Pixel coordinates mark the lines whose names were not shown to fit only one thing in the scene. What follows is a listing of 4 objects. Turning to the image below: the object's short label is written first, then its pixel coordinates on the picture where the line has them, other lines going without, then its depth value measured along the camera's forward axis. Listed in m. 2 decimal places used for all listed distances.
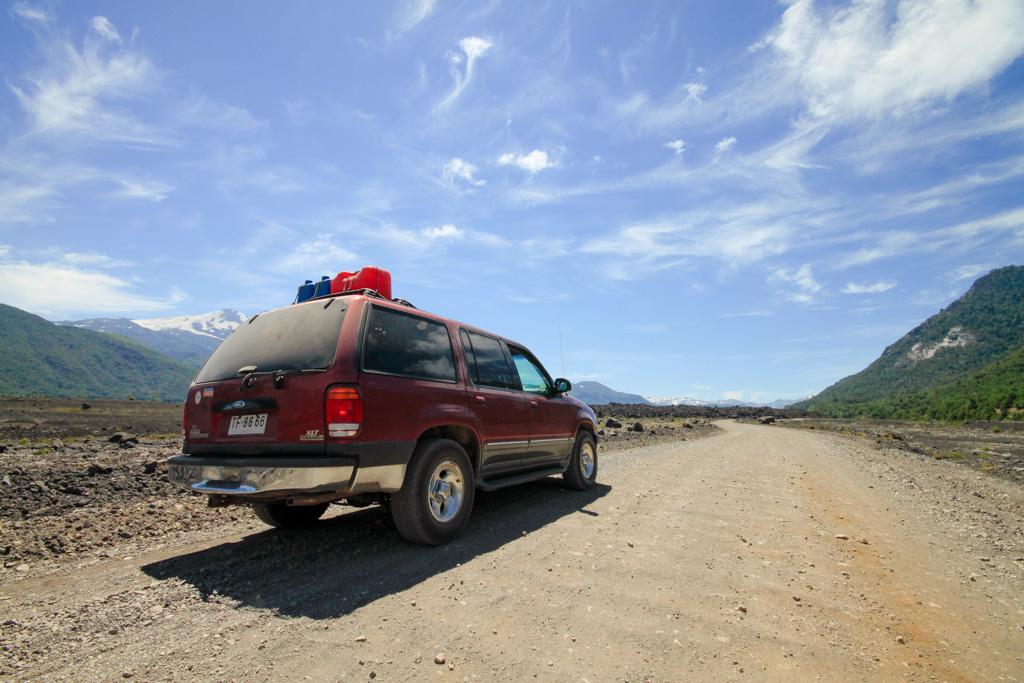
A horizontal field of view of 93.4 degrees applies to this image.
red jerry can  5.25
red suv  3.88
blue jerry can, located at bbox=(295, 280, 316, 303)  5.56
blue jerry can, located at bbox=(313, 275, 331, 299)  5.50
